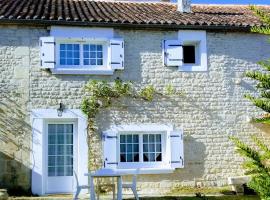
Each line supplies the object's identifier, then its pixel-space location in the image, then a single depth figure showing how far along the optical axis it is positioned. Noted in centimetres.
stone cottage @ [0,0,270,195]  1233
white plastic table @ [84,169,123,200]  914
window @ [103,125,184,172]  1250
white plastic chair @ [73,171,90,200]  954
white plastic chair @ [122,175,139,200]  978
